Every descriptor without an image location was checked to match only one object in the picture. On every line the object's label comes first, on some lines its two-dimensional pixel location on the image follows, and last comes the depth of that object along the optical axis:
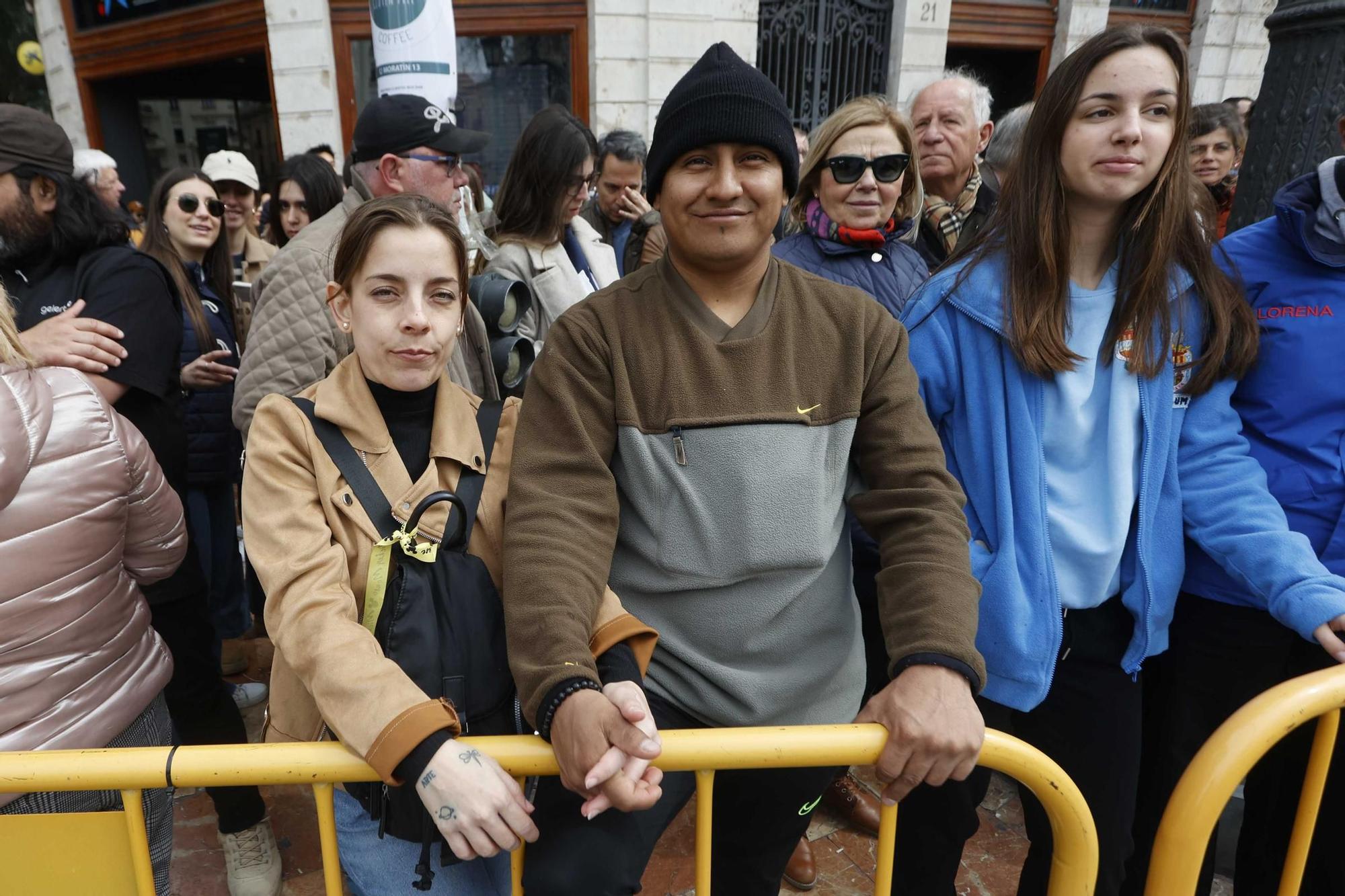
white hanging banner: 4.19
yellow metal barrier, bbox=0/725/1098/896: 1.20
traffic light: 2.44
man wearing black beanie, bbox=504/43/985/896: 1.39
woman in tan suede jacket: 1.20
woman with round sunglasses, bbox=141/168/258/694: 3.27
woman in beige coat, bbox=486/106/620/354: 2.85
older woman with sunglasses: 2.57
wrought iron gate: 8.61
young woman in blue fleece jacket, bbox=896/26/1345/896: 1.74
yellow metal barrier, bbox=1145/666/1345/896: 1.31
